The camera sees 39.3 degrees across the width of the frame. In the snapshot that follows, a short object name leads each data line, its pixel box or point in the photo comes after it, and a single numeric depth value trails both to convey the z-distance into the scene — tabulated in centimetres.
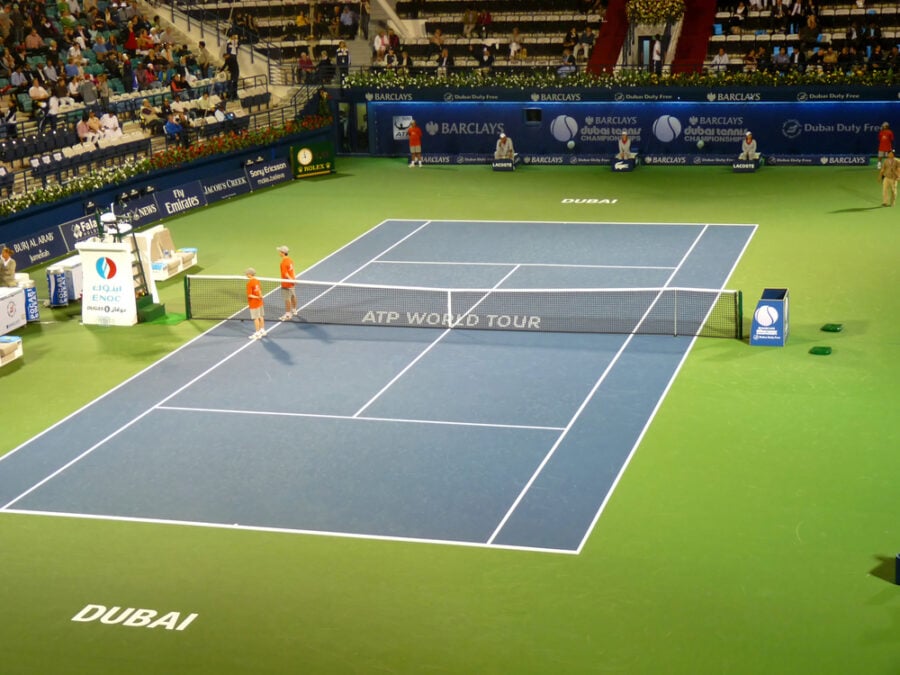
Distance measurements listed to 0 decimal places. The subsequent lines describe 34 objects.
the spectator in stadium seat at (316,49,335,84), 4981
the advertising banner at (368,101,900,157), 4316
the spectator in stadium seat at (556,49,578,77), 4595
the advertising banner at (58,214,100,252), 3384
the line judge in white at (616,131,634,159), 4403
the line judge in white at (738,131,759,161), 4241
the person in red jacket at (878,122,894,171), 3909
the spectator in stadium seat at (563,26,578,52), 4944
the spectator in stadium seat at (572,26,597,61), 4925
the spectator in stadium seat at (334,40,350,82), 4950
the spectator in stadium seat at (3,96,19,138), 3801
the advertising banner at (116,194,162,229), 3575
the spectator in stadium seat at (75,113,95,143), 3950
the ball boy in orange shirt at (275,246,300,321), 2617
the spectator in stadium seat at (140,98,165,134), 4234
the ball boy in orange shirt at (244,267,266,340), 2484
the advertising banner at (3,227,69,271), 3209
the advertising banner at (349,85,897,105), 4234
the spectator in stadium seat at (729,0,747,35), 4897
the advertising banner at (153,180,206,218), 3781
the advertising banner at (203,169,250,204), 4019
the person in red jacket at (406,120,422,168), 4559
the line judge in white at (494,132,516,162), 4512
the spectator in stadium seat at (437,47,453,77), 4794
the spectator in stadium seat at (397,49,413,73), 4823
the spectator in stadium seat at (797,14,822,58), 4594
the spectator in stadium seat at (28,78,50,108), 4059
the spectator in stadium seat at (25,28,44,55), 4397
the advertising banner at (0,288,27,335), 2650
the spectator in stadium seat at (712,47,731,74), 4581
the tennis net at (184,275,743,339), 2542
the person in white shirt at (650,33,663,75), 4816
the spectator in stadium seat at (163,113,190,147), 4119
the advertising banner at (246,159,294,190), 4262
